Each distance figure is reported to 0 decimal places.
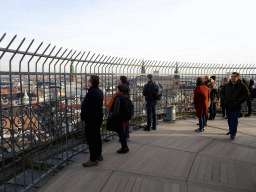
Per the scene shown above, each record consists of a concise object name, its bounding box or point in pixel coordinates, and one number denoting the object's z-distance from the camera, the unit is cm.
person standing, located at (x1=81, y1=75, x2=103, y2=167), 410
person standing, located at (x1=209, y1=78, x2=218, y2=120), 813
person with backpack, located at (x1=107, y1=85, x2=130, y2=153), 468
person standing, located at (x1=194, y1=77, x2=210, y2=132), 667
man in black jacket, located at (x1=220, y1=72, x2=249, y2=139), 579
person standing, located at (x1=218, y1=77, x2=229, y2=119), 850
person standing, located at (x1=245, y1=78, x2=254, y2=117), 941
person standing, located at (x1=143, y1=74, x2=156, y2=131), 672
